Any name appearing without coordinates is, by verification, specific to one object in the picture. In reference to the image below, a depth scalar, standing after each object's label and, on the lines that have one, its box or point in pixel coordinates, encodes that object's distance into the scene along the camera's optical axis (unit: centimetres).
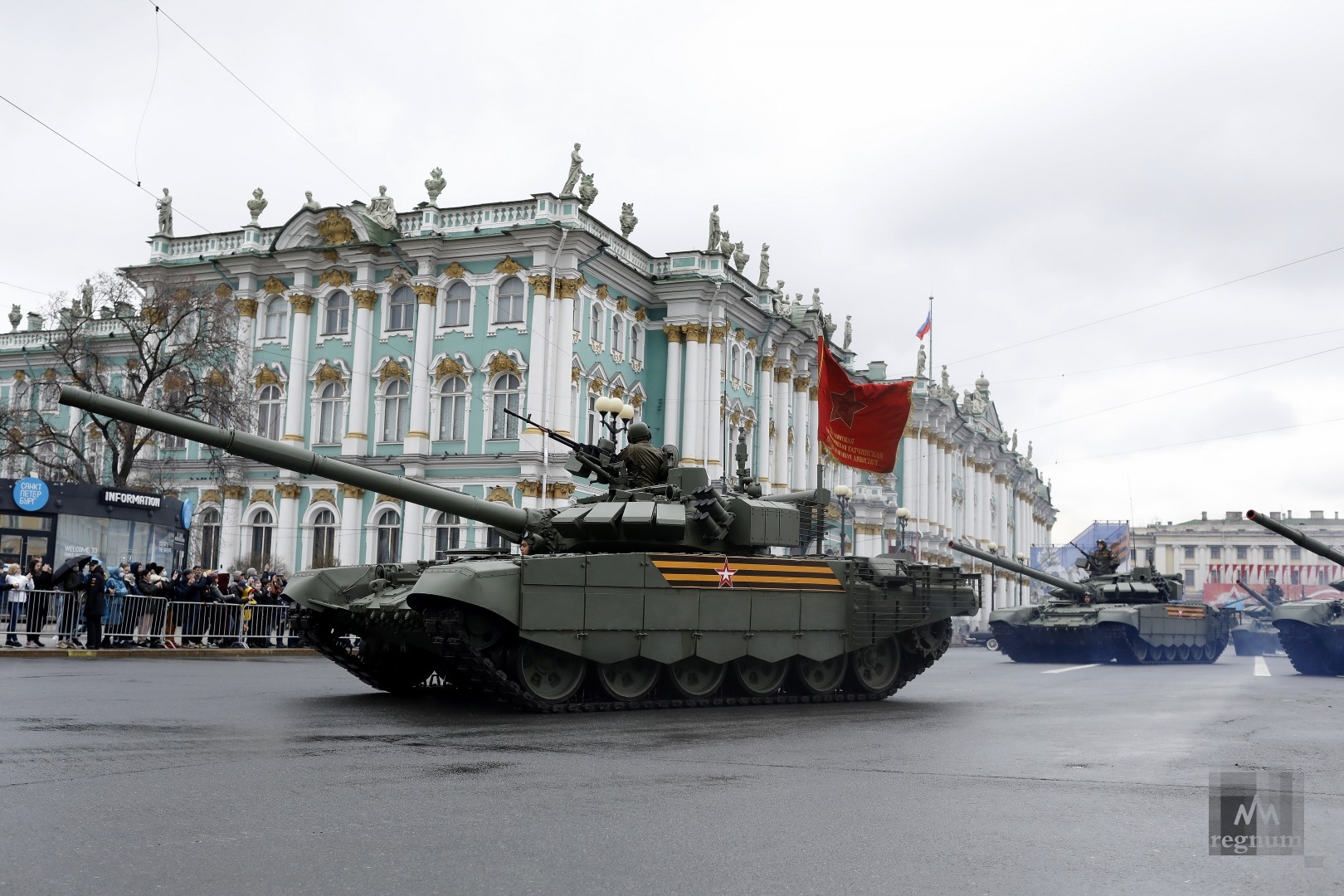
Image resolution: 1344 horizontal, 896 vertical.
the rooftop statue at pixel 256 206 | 4581
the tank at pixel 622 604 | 1285
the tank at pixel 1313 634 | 2612
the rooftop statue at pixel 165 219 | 4659
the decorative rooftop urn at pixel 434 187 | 4228
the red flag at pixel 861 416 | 2866
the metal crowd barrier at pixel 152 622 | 2119
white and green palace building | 4003
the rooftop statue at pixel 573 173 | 4025
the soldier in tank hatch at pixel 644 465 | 1541
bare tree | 3491
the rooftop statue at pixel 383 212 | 4284
